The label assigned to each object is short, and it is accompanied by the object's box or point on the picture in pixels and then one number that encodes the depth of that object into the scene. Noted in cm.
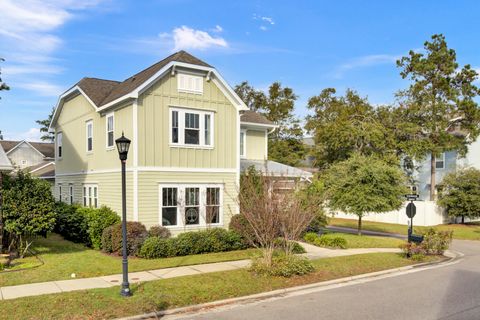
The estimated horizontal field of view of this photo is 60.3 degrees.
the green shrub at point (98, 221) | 1620
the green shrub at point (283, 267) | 1196
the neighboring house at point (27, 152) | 5681
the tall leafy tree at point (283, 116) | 4653
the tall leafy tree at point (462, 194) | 3064
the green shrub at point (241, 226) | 1689
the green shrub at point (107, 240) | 1526
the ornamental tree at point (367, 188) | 2155
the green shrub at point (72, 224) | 1753
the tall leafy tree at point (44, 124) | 7006
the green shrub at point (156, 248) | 1447
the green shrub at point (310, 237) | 1964
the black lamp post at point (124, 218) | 949
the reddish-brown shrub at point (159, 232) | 1598
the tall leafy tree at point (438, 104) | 3412
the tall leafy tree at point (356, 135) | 3469
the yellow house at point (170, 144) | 1664
